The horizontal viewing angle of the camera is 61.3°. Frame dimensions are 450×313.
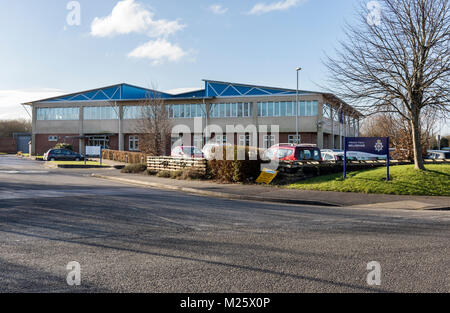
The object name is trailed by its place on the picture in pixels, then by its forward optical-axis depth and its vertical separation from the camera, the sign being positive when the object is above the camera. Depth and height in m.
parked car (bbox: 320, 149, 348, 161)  24.67 -0.24
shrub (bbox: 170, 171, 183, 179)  20.79 -1.22
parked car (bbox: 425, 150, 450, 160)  29.64 -0.23
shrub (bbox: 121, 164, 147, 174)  25.34 -1.08
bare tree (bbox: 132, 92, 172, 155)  29.23 +1.84
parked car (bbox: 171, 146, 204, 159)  25.61 -0.01
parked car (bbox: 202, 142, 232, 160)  18.65 -0.01
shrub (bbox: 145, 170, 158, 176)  23.52 -1.27
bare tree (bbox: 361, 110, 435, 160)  24.44 +1.20
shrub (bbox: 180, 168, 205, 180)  19.78 -1.17
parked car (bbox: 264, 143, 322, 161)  19.78 -0.07
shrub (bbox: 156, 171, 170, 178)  21.71 -1.26
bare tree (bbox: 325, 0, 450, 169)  15.59 +3.70
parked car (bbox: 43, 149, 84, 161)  39.62 -0.29
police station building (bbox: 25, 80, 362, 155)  46.59 +4.83
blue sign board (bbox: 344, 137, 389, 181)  16.48 +0.28
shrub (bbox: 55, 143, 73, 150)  47.76 +0.81
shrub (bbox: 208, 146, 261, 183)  17.84 -0.67
